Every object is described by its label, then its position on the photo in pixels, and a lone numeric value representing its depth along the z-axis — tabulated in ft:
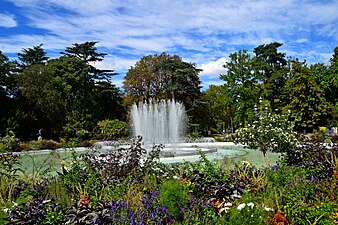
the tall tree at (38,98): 79.30
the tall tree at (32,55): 119.96
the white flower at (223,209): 11.40
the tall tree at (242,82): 94.12
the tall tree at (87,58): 92.63
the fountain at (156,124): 65.92
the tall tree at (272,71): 110.47
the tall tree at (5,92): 75.31
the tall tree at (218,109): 100.16
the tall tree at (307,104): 90.38
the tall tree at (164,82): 93.81
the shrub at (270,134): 24.48
